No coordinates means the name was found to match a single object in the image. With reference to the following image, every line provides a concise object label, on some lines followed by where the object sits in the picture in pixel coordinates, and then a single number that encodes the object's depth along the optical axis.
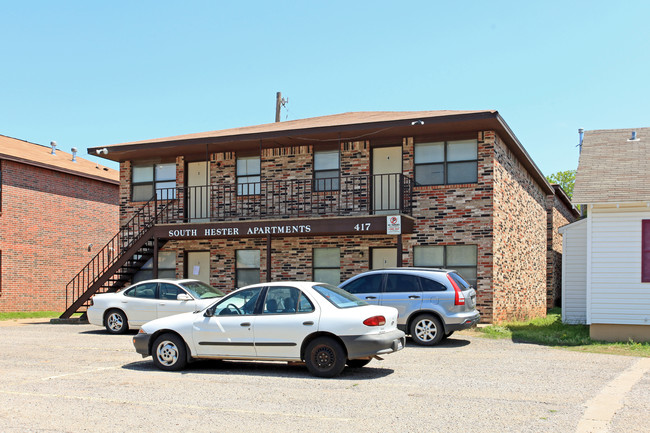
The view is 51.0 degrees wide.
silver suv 13.70
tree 61.72
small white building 14.97
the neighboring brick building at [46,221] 25.95
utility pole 36.28
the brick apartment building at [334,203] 18.78
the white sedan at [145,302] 16.25
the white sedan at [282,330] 9.74
